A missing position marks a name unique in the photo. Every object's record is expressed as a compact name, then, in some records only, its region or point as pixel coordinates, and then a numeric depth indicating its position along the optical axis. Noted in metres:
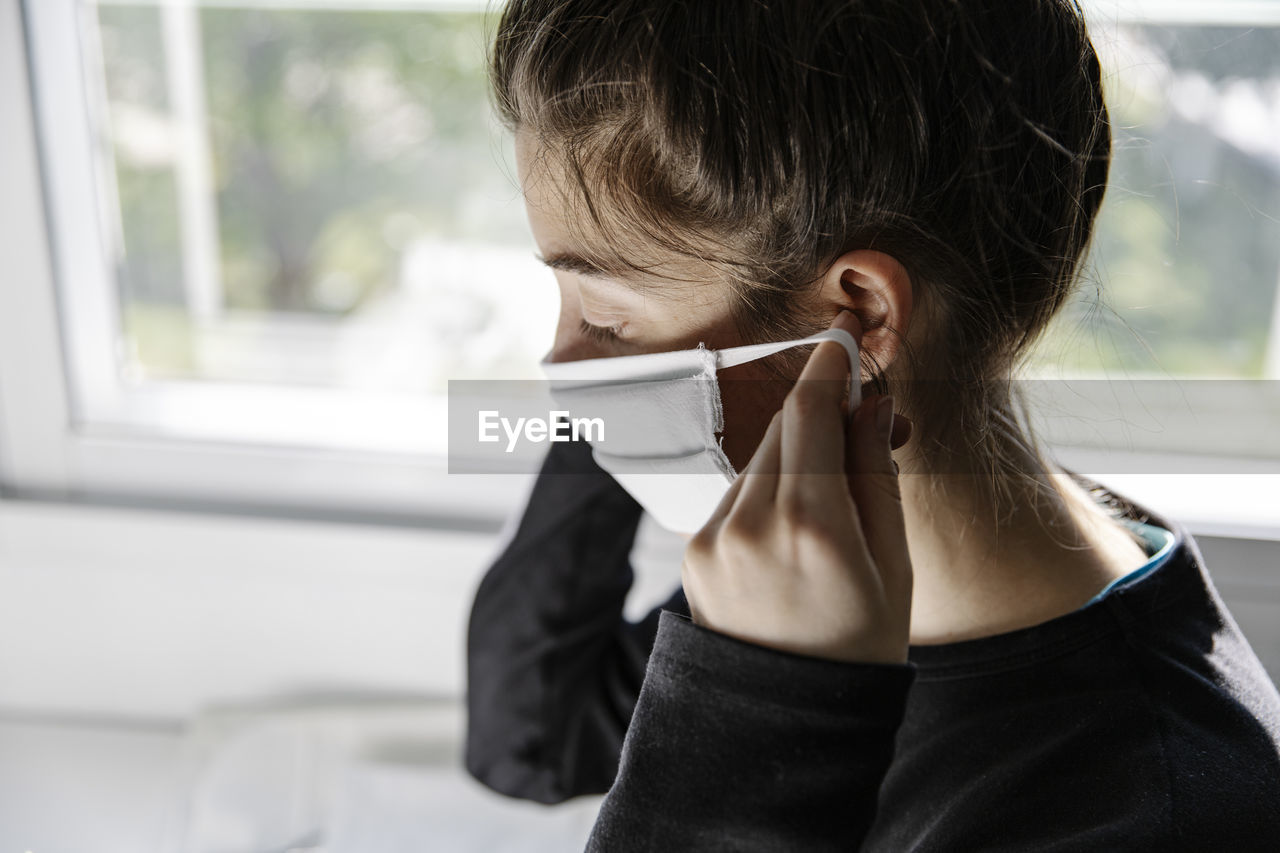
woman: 0.54
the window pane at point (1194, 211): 1.09
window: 1.14
